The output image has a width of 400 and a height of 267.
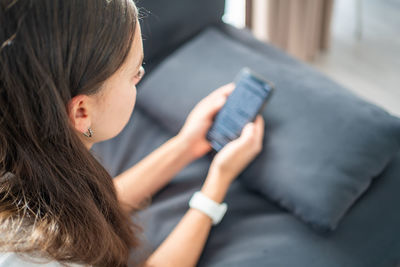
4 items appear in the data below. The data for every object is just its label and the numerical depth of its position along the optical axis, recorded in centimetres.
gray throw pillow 95
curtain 177
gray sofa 93
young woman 52
